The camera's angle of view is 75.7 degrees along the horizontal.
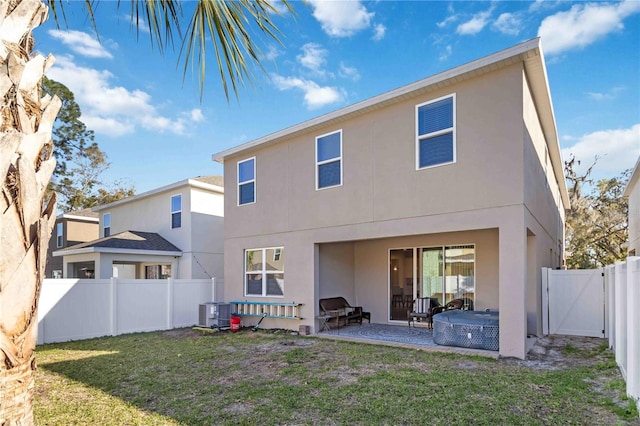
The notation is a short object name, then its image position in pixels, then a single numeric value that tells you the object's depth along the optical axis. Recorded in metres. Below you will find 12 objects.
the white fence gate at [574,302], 10.24
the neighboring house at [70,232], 21.98
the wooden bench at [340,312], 11.29
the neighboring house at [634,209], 14.83
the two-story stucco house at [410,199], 7.87
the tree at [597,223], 26.26
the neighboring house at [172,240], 15.41
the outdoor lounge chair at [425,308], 10.56
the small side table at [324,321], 10.94
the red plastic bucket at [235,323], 11.80
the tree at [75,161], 22.69
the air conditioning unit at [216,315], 12.25
